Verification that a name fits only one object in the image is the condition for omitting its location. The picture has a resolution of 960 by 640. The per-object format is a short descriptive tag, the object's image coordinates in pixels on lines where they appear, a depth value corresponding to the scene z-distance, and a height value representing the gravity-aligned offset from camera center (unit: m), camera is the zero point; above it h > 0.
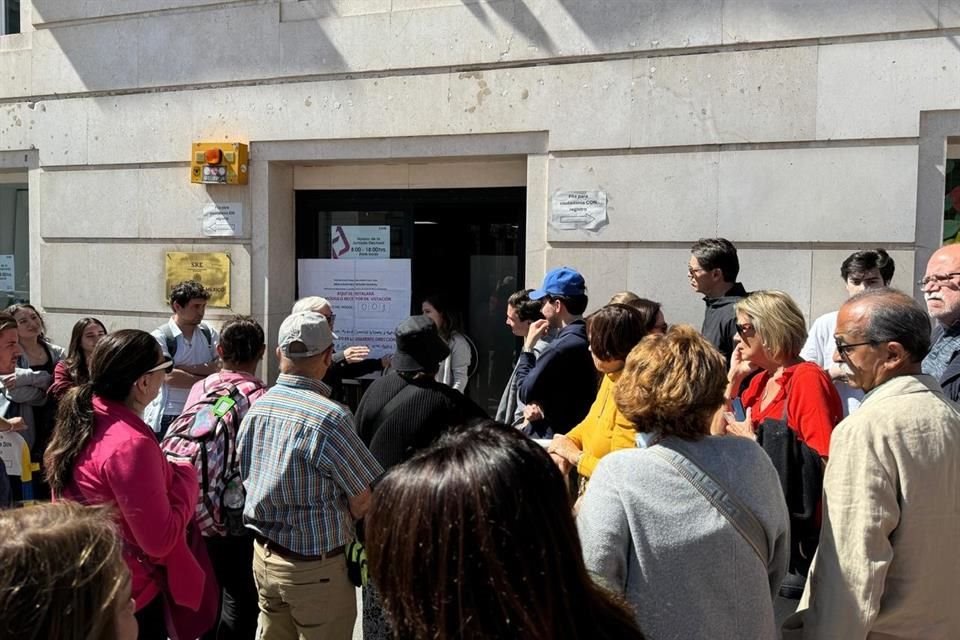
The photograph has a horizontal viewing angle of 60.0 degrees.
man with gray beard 3.55 -0.13
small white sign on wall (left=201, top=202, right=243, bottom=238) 7.41 +0.37
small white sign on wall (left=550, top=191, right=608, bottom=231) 6.15 +0.43
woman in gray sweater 2.08 -0.66
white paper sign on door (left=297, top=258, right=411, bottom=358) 7.32 -0.28
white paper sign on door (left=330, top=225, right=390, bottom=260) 7.39 +0.19
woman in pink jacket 2.85 -0.75
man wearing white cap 3.14 -0.86
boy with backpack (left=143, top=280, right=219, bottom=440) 5.98 -0.67
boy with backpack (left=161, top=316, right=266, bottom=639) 3.51 -0.81
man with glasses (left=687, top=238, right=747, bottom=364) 4.90 -0.02
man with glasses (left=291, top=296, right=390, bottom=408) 5.82 -0.88
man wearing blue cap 4.42 -0.62
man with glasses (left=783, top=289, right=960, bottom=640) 2.24 -0.68
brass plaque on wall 7.46 -0.10
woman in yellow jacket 3.15 -0.49
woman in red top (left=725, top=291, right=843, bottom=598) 2.66 -0.50
